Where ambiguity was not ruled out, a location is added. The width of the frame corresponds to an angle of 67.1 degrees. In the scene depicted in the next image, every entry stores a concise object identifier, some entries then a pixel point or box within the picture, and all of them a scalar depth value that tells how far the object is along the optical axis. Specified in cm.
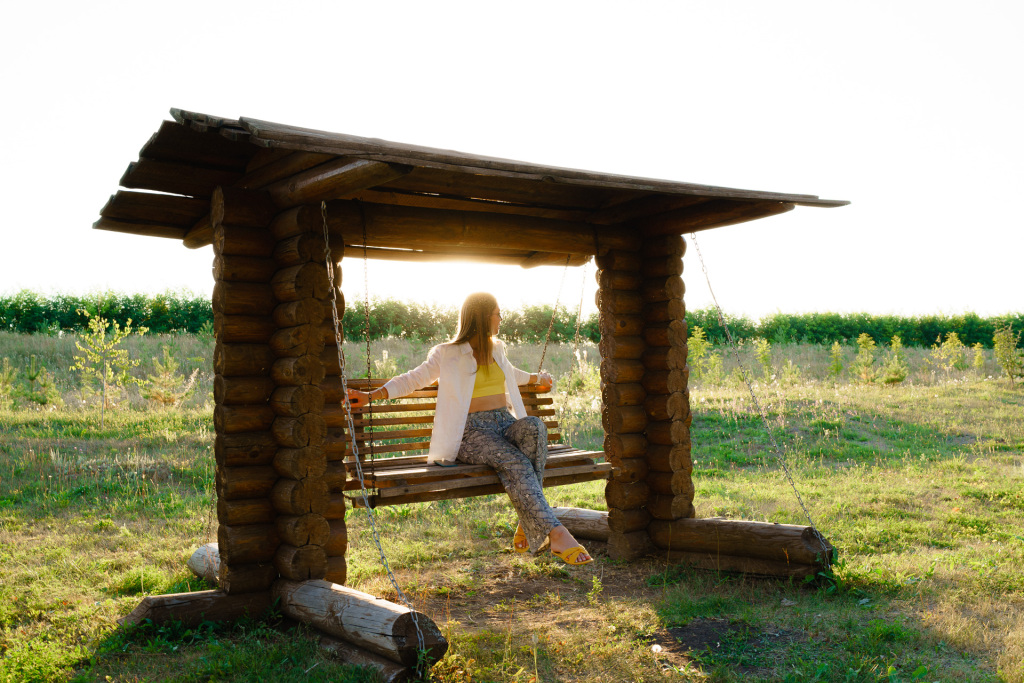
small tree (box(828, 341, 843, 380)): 1953
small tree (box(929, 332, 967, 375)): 2161
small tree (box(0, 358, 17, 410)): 1398
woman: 566
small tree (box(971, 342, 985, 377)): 2169
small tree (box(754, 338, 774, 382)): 1907
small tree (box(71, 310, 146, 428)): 1329
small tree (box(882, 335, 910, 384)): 1875
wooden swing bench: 523
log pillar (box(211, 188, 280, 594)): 533
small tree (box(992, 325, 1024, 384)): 1773
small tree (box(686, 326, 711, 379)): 1789
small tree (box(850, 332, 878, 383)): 1959
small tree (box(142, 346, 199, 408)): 1462
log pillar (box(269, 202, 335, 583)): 527
